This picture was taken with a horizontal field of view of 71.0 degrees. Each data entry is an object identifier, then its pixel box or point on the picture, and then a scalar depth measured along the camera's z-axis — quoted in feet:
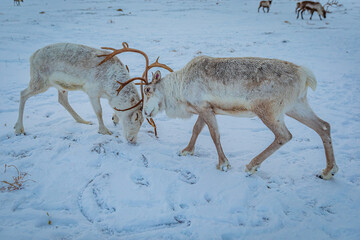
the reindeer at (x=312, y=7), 51.83
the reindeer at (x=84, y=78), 13.62
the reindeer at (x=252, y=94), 10.13
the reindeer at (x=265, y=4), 56.90
